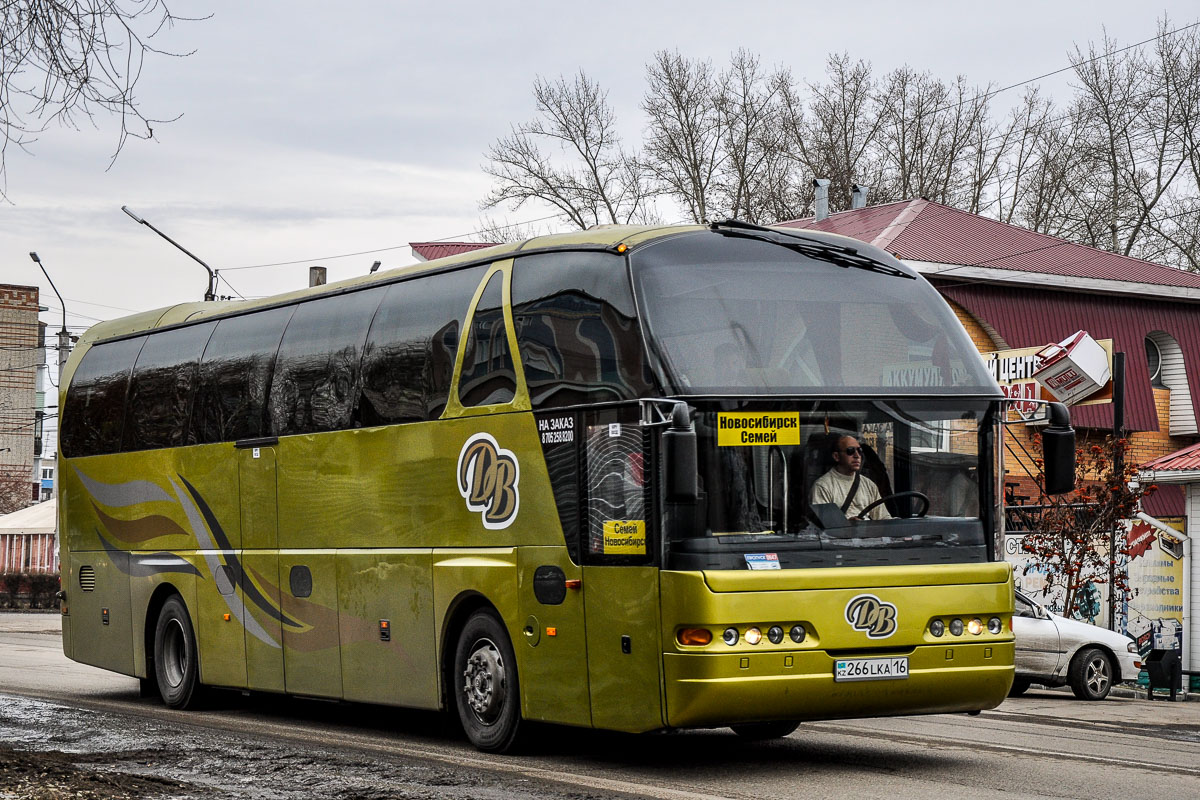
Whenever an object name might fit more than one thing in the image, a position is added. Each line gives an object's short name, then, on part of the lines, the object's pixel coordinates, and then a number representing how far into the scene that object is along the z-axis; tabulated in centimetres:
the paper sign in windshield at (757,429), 996
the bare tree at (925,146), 4856
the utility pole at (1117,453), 2277
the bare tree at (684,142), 5012
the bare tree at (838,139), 5044
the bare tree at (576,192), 4975
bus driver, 1011
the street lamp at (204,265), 3856
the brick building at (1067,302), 3186
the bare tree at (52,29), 908
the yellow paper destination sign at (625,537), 1007
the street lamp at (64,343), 4675
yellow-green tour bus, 991
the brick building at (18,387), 6350
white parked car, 2025
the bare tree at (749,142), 5044
